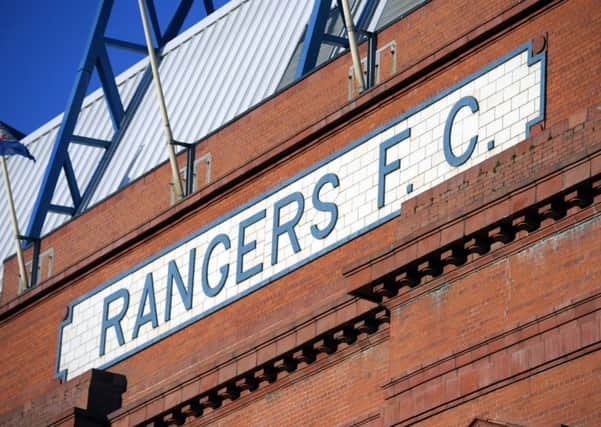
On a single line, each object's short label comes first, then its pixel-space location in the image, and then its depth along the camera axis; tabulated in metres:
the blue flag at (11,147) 39.97
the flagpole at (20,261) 38.56
